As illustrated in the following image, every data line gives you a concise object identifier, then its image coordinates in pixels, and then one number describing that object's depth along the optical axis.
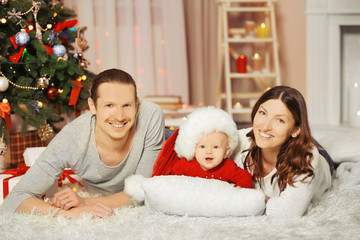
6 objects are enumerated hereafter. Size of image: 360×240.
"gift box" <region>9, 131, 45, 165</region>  3.21
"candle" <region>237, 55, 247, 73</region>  4.52
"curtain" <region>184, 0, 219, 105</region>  4.70
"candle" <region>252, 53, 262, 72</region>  4.52
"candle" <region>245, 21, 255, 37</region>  4.57
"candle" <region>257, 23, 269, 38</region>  4.45
